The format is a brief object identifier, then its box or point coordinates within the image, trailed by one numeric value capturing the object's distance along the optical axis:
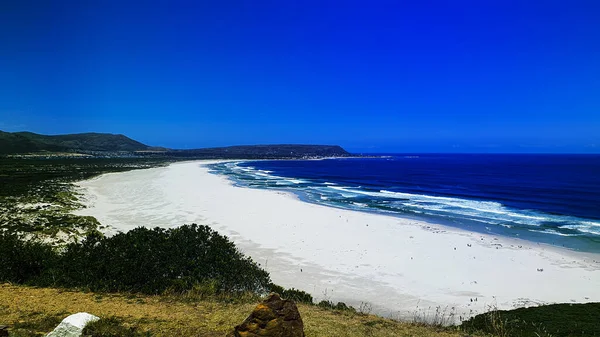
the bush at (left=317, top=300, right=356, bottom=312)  10.39
